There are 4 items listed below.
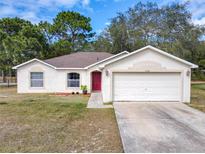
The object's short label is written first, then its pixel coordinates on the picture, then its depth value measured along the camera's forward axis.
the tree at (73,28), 38.34
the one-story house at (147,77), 12.45
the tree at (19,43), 26.69
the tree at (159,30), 25.03
